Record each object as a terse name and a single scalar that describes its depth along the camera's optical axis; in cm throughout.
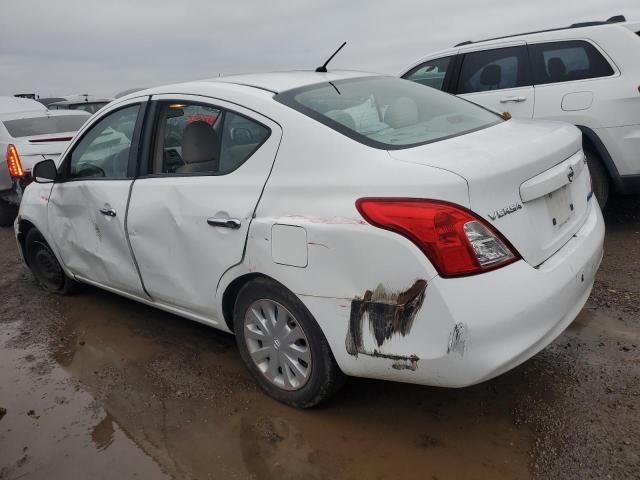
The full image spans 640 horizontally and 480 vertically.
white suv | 453
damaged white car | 203
